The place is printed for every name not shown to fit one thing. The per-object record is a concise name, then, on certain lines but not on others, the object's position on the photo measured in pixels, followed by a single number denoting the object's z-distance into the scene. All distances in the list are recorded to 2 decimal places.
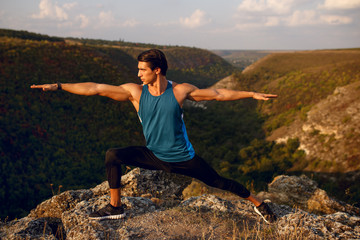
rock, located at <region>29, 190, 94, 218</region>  5.07
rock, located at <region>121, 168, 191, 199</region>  5.76
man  3.79
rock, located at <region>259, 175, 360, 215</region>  6.16
